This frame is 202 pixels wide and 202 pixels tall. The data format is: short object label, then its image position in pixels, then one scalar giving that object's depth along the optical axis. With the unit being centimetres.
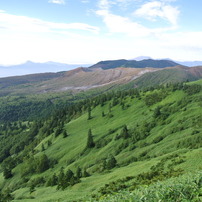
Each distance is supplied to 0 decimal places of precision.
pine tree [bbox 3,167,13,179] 12312
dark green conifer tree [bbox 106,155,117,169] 7269
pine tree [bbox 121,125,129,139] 10799
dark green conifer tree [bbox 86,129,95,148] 11442
